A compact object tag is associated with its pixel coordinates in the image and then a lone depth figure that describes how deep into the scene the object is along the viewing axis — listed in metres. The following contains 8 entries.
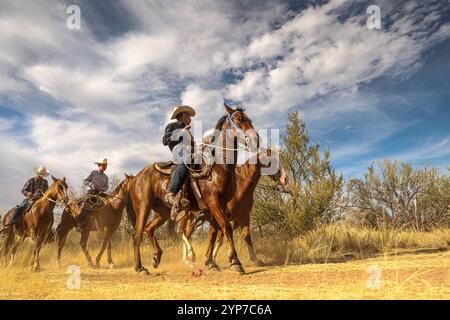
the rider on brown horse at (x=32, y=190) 10.64
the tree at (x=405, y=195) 15.40
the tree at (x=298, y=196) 11.02
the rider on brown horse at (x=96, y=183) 11.29
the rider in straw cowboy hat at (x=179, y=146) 6.91
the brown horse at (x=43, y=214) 9.94
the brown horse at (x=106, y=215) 11.27
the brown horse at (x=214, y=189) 6.55
